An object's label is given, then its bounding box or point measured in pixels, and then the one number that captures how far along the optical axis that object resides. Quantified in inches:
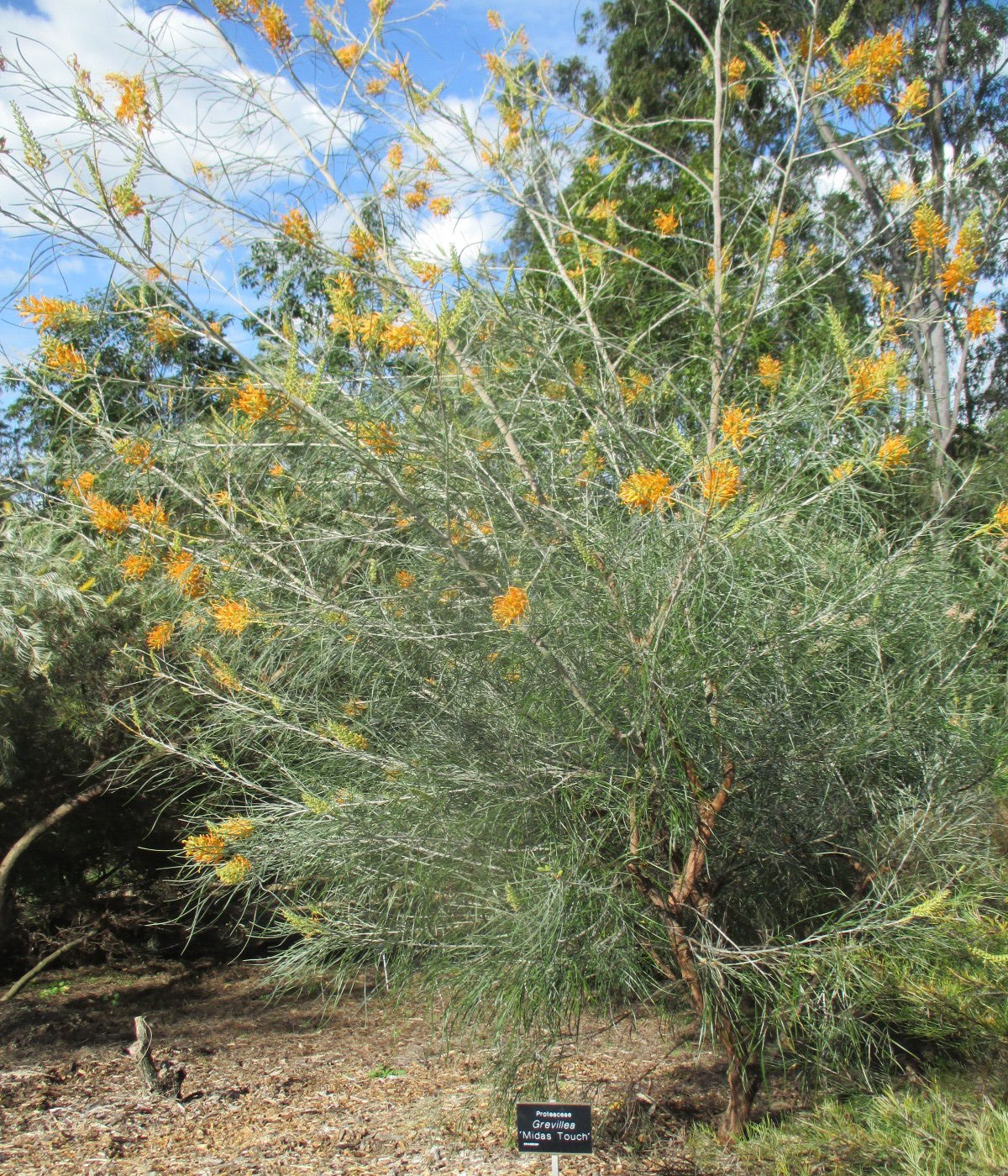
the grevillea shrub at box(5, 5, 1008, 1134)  91.7
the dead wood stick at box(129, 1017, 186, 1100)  148.6
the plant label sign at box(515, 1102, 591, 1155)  95.7
